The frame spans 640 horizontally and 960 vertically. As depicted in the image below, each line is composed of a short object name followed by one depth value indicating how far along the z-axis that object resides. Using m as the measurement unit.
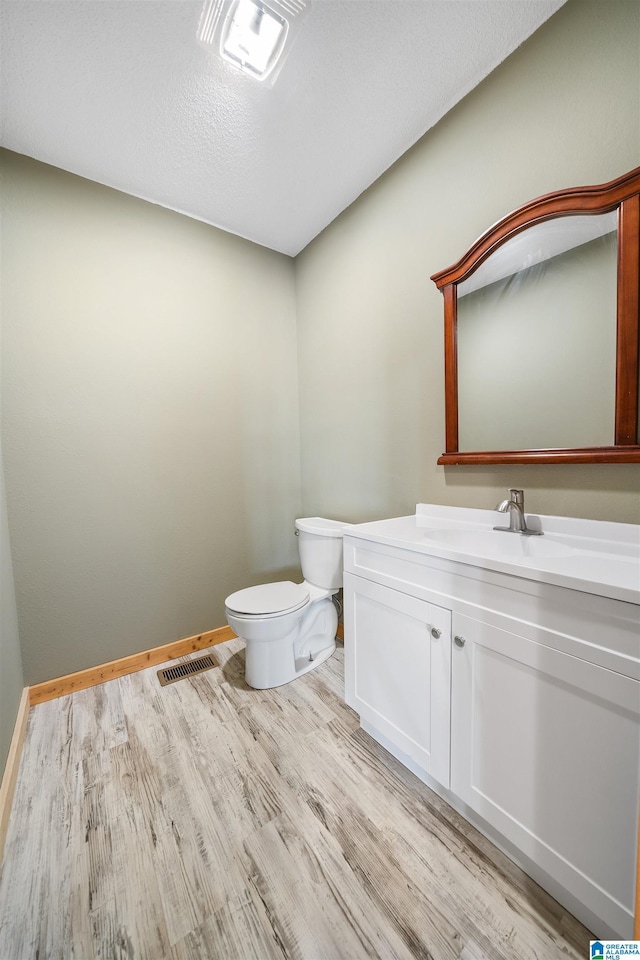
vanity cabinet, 0.73
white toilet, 1.69
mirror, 1.06
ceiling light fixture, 1.14
